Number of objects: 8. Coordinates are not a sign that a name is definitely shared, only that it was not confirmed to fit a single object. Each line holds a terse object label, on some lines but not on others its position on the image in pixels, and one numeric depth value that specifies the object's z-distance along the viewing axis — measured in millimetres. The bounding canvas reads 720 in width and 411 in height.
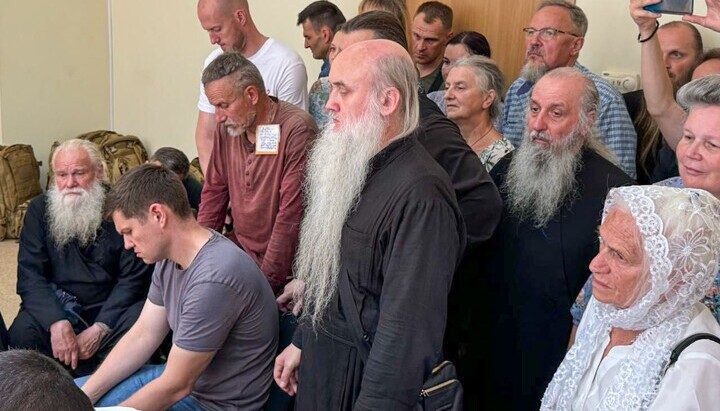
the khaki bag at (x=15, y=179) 6461
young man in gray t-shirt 2396
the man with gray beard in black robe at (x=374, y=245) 1816
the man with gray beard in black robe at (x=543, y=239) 2357
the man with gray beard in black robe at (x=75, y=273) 3363
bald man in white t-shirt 3697
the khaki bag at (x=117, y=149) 7016
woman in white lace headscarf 1585
